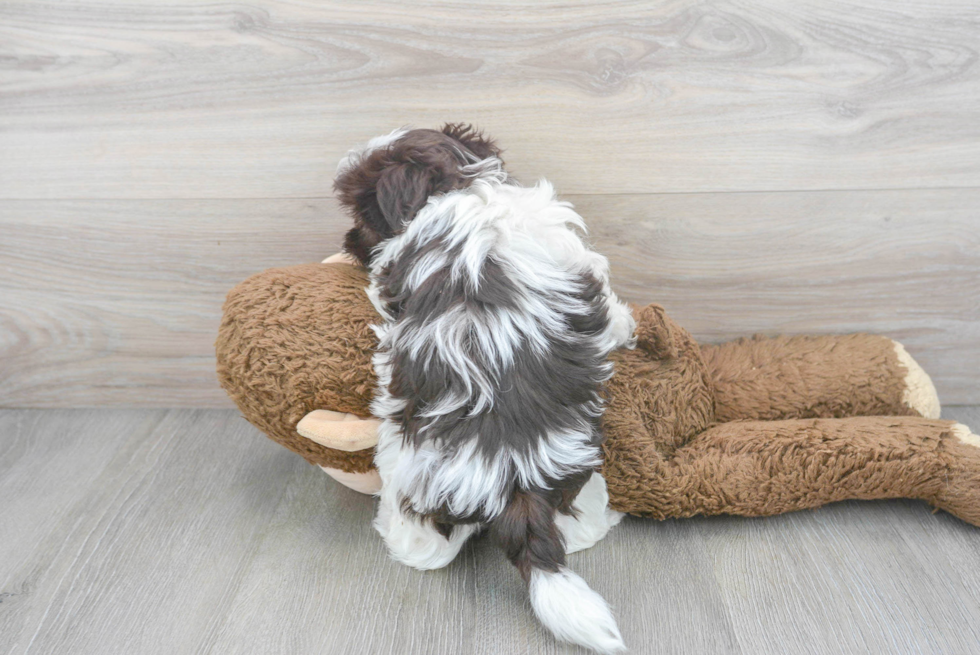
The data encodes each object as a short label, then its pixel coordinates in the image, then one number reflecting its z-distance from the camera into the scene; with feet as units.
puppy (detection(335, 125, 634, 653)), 2.97
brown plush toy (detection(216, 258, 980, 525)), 3.45
